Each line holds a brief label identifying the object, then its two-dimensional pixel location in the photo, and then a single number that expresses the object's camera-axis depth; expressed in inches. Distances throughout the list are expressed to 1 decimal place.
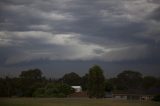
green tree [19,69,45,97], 3695.9
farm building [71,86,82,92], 4217.0
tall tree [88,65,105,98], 3710.6
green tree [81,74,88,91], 4950.3
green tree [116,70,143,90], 5182.1
